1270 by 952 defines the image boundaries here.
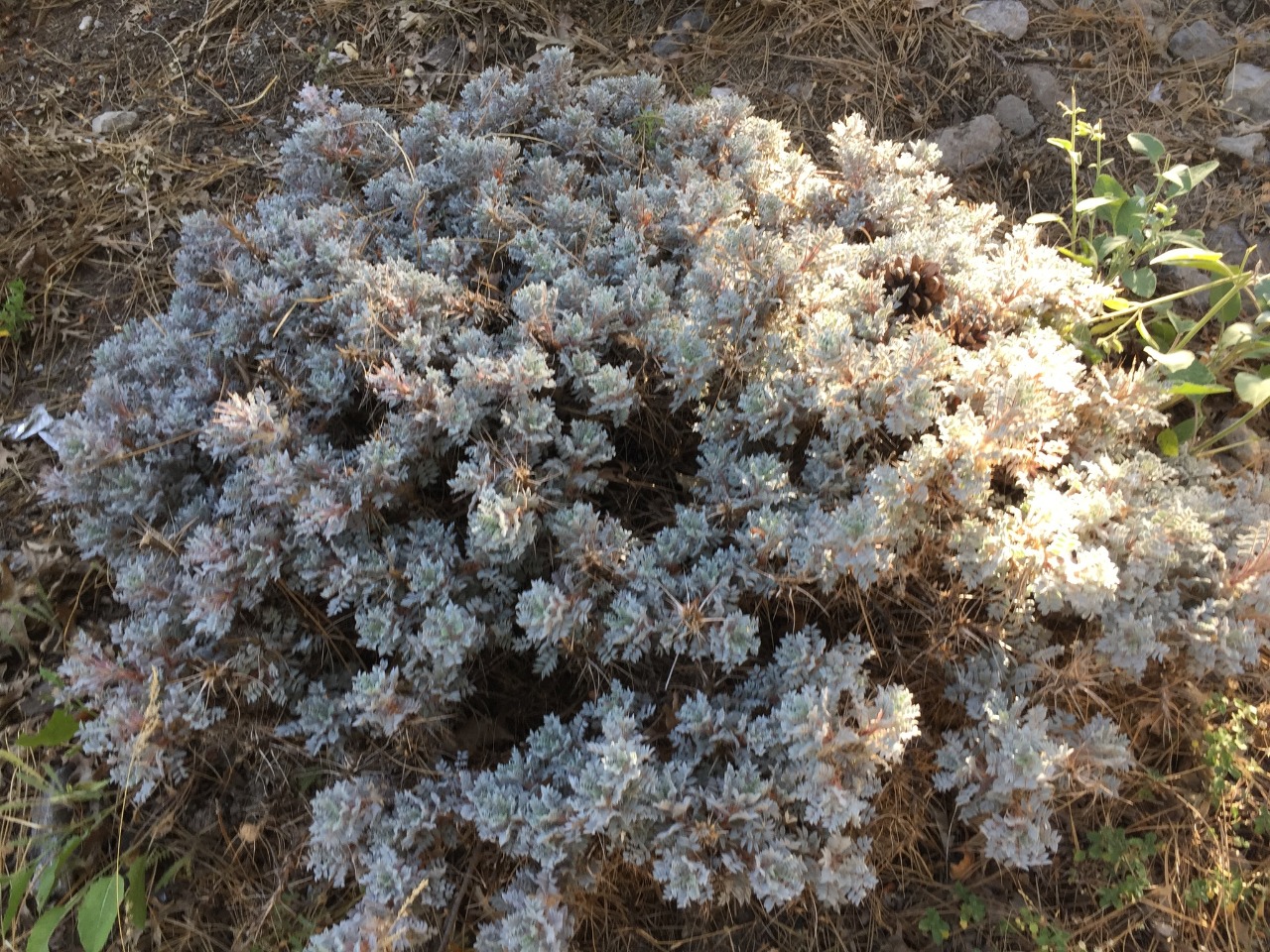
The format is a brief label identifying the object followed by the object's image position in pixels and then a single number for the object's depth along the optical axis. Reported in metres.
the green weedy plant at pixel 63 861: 1.72
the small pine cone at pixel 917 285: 1.89
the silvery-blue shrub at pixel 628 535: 1.46
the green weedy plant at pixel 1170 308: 1.82
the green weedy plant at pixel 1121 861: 1.70
